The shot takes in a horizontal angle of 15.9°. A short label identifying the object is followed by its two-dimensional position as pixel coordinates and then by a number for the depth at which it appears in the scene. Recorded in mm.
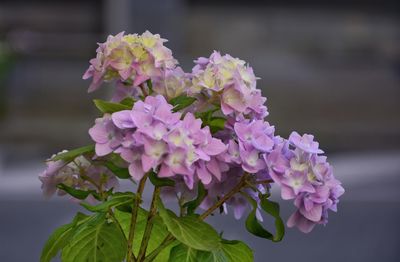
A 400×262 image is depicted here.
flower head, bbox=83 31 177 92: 1437
